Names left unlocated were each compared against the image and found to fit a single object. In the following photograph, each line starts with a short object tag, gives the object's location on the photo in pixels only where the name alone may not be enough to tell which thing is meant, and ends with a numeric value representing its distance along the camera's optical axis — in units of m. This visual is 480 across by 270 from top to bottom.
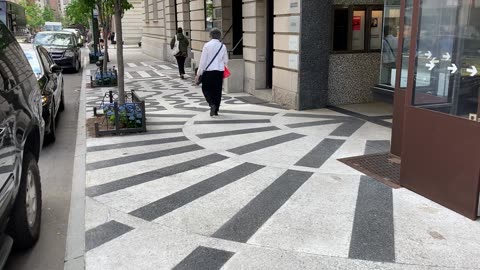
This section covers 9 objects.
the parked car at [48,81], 7.82
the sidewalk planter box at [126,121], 8.12
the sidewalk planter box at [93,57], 24.25
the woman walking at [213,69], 9.49
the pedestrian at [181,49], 16.98
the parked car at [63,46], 20.25
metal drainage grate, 5.62
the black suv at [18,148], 3.36
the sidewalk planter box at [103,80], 15.22
